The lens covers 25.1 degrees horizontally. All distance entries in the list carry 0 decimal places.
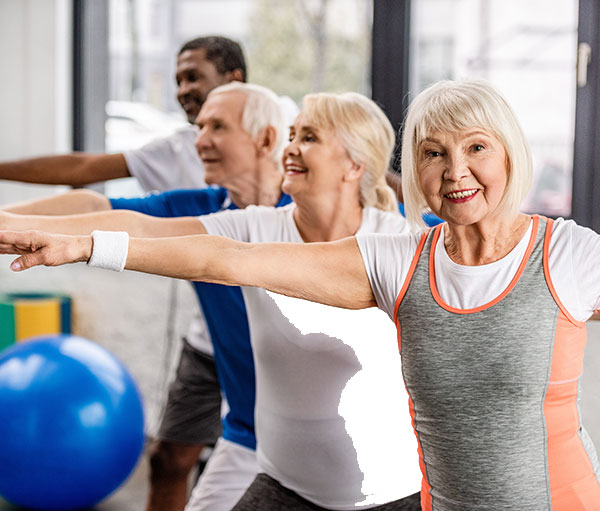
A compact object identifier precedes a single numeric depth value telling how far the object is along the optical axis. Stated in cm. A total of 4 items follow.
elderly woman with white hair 210
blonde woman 250
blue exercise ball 352
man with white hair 282
